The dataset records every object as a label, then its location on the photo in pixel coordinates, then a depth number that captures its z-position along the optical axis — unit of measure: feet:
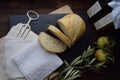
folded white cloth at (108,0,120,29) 2.80
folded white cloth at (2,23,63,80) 3.06
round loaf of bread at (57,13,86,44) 3.12
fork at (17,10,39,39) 3.17
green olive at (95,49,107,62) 3.28
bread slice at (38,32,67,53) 3.12
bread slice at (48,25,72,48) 3.12
